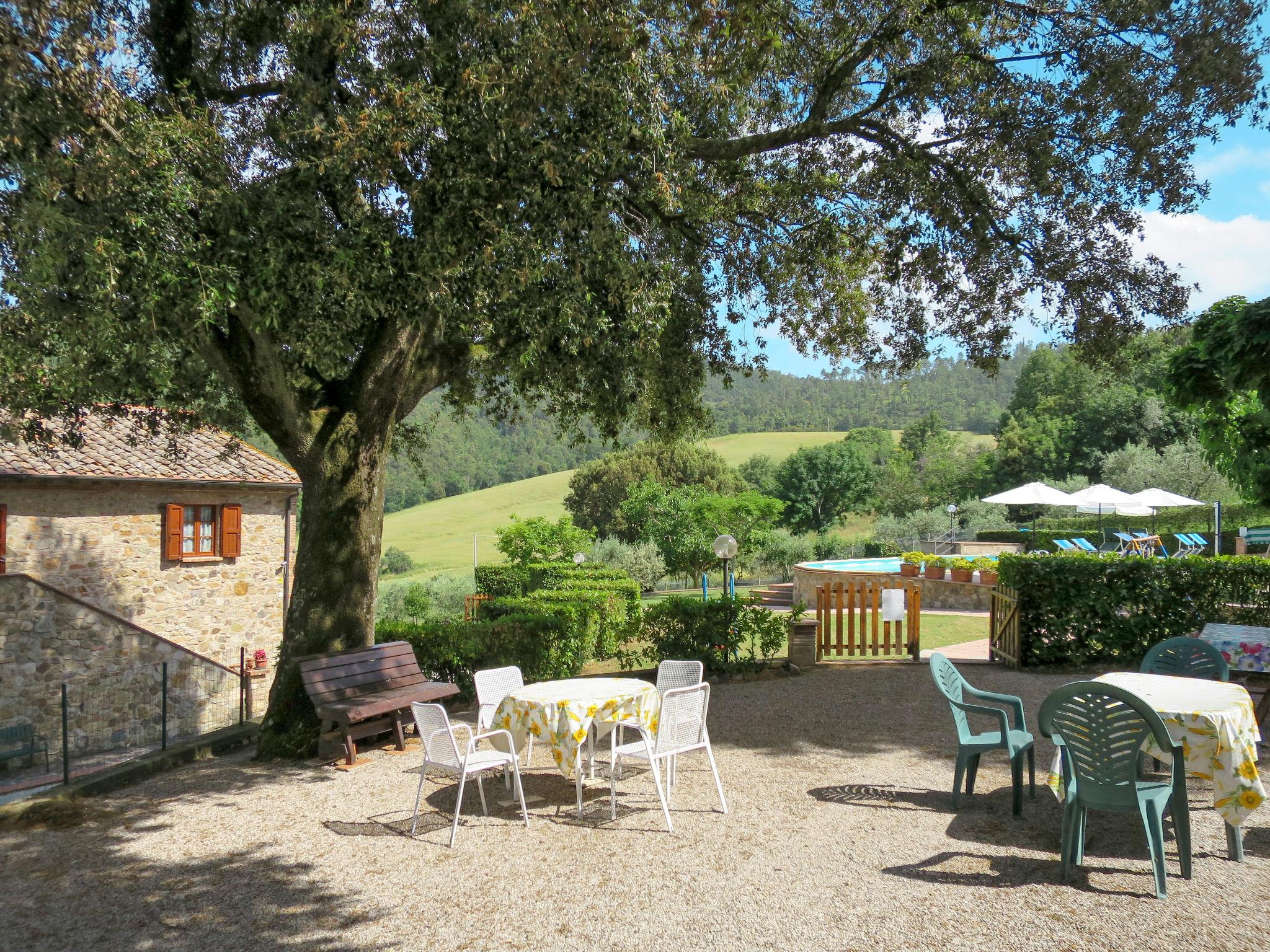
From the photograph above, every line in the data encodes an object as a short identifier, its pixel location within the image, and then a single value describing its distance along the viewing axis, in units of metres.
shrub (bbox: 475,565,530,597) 22.95
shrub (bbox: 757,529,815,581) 39.19
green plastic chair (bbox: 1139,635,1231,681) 6.41
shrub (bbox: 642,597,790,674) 10.87
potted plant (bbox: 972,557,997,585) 20.38
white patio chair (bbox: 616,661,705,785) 6.79
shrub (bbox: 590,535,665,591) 35.25
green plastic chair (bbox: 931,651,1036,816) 5.47
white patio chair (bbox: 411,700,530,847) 5.41
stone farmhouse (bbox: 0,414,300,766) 13.12
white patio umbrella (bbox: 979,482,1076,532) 21.02
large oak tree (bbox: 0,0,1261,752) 5.84
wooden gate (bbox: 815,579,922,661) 11.70
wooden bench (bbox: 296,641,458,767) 7.15
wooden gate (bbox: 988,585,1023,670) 11.00
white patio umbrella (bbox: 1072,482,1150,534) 21.30
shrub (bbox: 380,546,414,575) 59.47
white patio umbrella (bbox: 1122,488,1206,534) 22.09
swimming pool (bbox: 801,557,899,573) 25.22
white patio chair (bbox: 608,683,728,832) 5.62
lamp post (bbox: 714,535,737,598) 11.72
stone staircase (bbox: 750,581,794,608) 26.86
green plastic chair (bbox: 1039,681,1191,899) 4.41
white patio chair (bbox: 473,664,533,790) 6.58
